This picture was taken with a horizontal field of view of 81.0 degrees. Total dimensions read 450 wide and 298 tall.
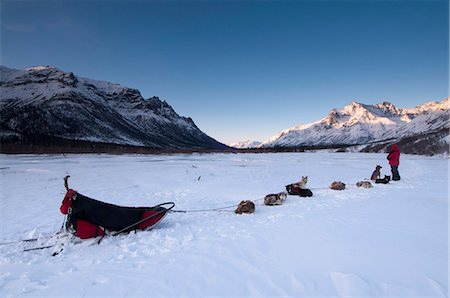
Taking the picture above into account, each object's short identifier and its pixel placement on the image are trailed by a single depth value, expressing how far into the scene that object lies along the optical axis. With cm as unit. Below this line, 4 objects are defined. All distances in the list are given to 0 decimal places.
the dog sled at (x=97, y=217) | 664
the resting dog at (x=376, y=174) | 1669
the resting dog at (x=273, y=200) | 1051
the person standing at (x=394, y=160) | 1656
